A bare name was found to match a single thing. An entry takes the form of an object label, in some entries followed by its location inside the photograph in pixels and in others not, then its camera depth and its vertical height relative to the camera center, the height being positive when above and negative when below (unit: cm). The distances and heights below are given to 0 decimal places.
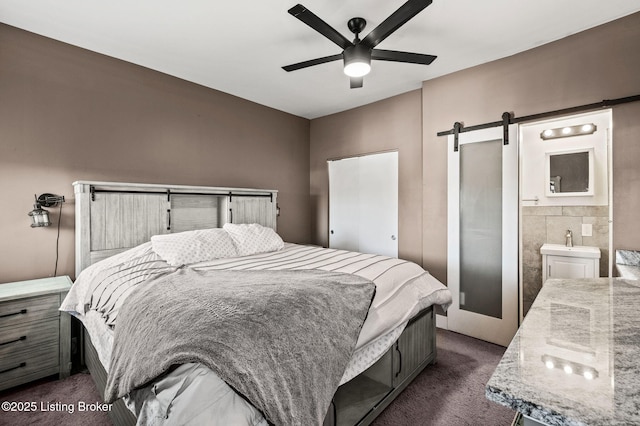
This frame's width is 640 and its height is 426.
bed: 107 -52
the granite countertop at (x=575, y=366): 54 -35
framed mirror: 335 +47
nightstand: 209 -90
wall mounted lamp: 243 +3
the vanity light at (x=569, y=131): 332 +96
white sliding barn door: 293 -24
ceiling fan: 177 +121
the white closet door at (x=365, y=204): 398 +13
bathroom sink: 298 -40
